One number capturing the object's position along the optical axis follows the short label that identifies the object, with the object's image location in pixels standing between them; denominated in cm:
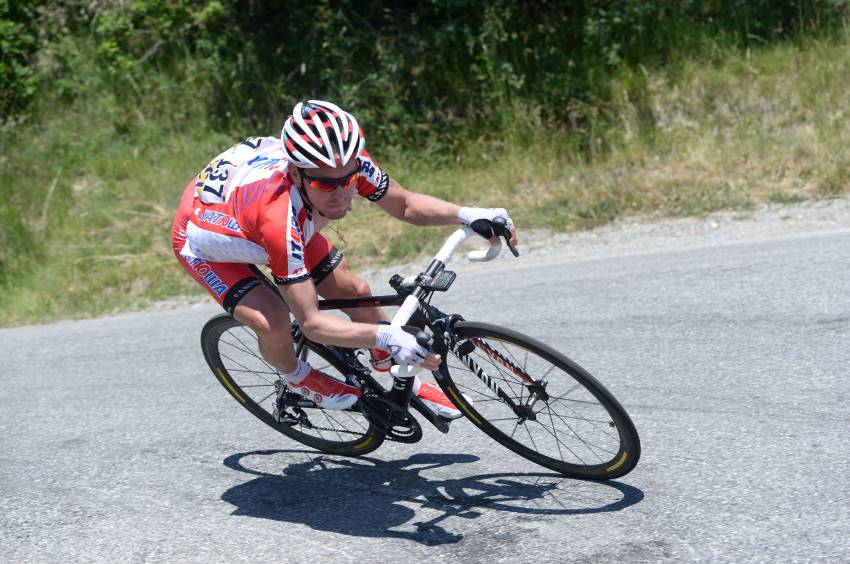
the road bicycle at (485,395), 415
